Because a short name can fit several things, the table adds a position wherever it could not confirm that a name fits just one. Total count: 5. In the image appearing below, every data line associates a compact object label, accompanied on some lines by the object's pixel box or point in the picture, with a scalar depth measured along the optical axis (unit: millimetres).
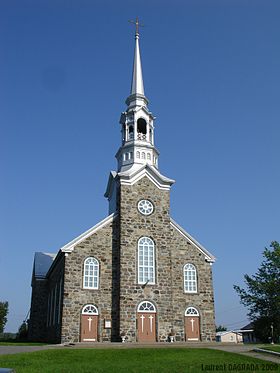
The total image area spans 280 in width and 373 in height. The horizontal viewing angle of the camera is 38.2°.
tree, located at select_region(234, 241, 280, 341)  43281
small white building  77312
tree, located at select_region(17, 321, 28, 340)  48425
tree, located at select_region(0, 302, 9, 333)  67938
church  27297
